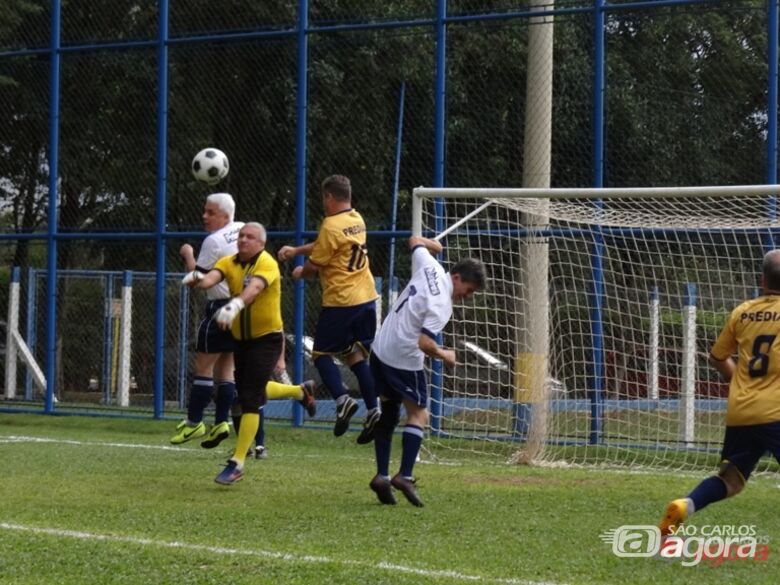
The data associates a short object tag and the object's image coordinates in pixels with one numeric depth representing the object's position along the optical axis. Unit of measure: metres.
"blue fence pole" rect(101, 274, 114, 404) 20.55
